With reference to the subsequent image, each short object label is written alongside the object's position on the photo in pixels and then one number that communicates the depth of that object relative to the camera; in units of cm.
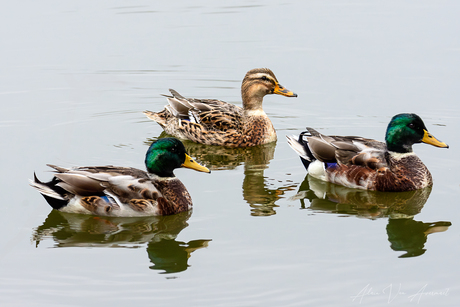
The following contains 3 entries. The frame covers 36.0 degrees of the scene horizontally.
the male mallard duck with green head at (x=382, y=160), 1056
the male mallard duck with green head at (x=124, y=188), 942
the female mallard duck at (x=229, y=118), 1311
